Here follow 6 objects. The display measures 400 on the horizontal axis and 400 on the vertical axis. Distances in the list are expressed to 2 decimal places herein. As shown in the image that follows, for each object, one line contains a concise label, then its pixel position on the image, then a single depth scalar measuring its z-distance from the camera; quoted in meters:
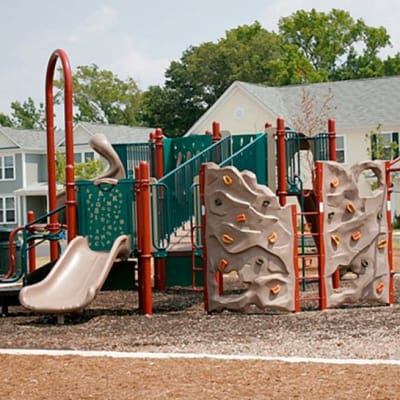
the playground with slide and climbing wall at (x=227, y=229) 11.52
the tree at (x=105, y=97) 77.25
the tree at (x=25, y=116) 96.81
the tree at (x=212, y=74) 63.38
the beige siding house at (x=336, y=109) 40.72
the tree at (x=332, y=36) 73.25
